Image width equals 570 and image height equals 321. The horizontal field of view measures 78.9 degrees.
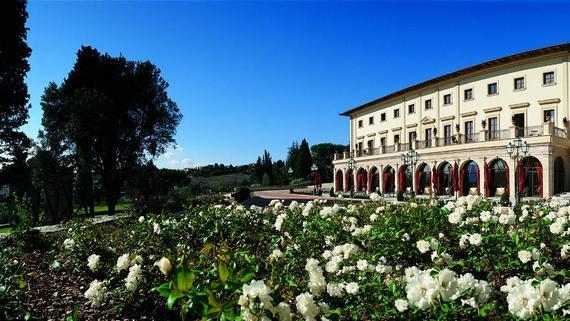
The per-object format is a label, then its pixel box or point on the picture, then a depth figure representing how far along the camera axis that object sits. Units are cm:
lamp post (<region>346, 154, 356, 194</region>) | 3372
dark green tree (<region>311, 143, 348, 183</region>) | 8288
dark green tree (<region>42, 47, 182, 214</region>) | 1998
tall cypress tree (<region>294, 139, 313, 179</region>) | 6744
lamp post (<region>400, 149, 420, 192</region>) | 2815
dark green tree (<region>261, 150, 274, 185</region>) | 5986
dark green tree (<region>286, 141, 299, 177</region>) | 6841
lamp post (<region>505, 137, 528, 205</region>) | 1754
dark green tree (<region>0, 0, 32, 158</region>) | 1455
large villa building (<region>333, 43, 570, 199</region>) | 2238
